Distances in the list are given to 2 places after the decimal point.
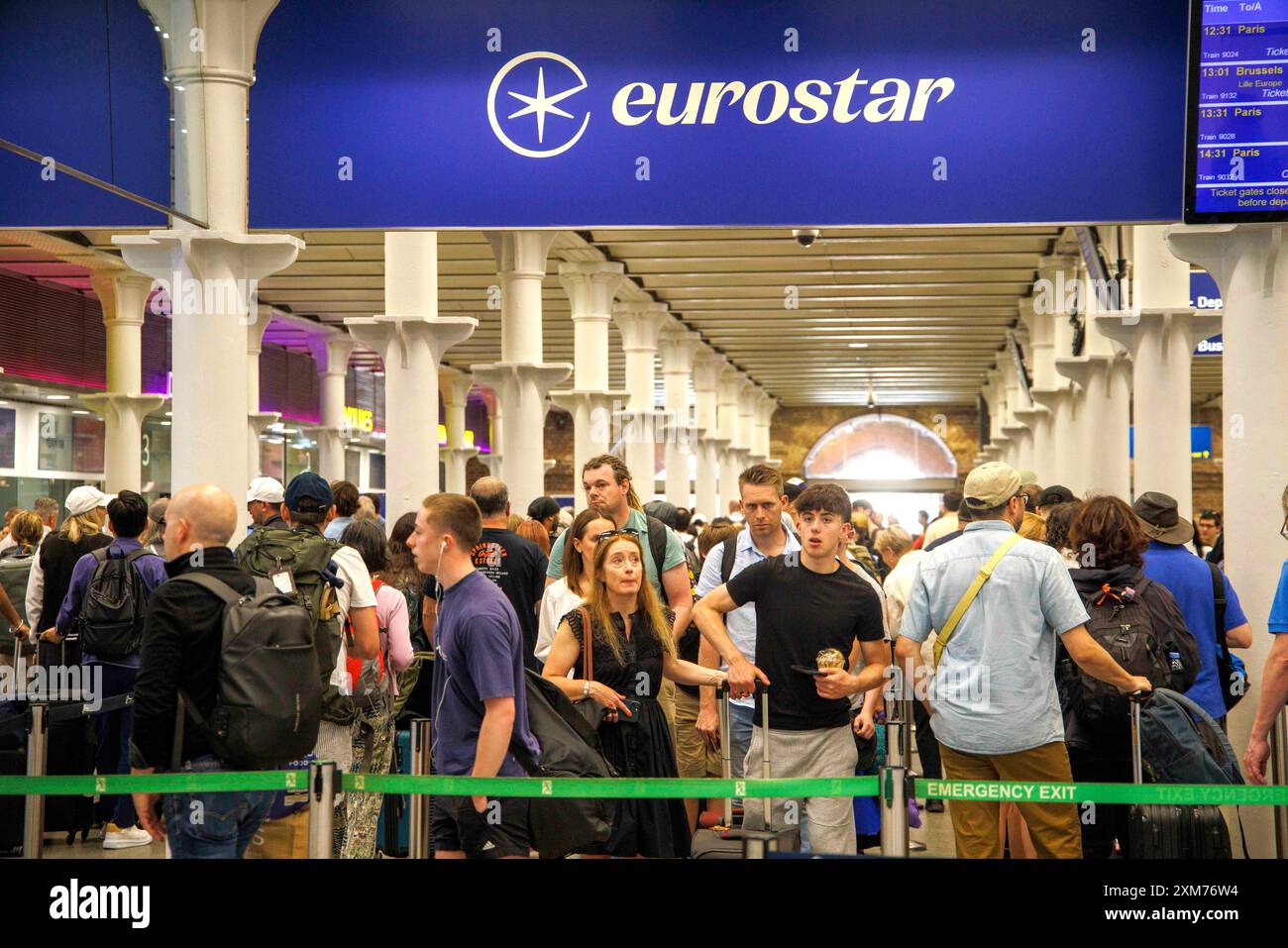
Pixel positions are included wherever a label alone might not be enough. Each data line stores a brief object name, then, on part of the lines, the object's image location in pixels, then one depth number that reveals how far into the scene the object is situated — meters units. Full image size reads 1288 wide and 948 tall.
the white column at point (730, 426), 39.56
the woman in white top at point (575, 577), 6.12
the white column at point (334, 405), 31.53
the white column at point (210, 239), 7.74
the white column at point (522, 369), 17.33
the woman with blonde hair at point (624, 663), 5.53
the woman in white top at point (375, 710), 6.53
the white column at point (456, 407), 36.57
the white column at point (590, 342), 21.75
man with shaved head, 4.55
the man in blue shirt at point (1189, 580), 6.26
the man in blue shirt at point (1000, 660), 5.24
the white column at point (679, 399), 28.84
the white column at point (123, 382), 21.62
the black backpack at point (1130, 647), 5.73
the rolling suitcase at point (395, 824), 6.66
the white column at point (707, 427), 33.50
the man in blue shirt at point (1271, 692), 5.88
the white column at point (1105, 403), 17.08
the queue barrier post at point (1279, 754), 6.42
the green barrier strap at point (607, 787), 4.82
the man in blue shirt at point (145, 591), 7.94
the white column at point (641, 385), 23.90
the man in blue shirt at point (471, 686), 4.74
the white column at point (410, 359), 11.23
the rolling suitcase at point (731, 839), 5.23
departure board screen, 6.87
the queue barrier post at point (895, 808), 4.88
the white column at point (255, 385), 25.41
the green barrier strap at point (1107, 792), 4.95
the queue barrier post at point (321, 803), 4.88
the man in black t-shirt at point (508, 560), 7.56
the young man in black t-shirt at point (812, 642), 5.61
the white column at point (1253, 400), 7.34
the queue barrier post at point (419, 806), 5.88
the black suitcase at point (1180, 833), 5.43
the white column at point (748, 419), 43.94
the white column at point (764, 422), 47.47
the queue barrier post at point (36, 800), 5.53
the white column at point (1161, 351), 12.17
